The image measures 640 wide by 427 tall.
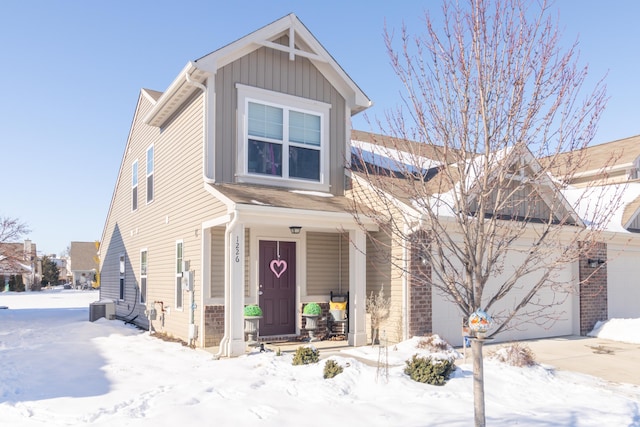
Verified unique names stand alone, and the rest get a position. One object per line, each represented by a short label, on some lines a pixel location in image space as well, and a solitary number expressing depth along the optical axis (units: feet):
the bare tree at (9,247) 111.65
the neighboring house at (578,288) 33.73
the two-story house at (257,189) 33.58
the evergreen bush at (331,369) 24.21
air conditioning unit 53.72
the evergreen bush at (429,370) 23.45
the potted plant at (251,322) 32.40
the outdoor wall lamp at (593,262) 43.12
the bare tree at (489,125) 14.17
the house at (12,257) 111.45
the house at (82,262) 215.51
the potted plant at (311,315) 36.11
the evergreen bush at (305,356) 27.25
